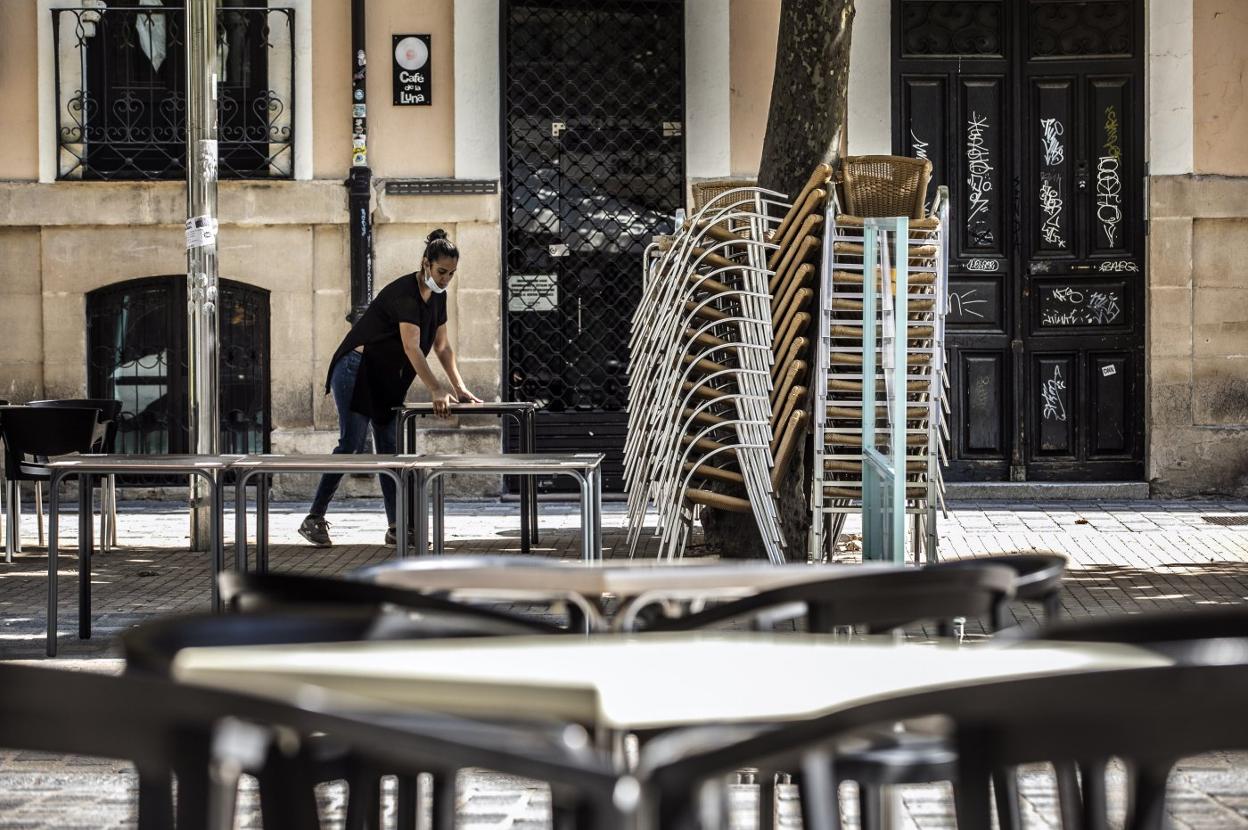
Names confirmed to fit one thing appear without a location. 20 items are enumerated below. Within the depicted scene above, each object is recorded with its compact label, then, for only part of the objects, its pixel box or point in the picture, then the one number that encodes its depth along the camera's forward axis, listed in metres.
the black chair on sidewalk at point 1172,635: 4.73
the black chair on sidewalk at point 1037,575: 6.17
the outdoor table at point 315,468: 14.86
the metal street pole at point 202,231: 22.09
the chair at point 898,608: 5.75
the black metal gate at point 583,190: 30.05
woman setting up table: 21.42
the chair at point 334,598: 5.91
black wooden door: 29.97
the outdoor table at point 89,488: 14.98
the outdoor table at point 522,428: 20.97
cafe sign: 30.14
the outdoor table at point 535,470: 14.42
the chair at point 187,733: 3.69
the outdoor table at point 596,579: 6.46
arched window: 30.33
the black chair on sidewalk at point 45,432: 20.45
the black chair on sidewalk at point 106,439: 21.86
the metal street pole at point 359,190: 29.62
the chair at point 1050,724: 3.65
